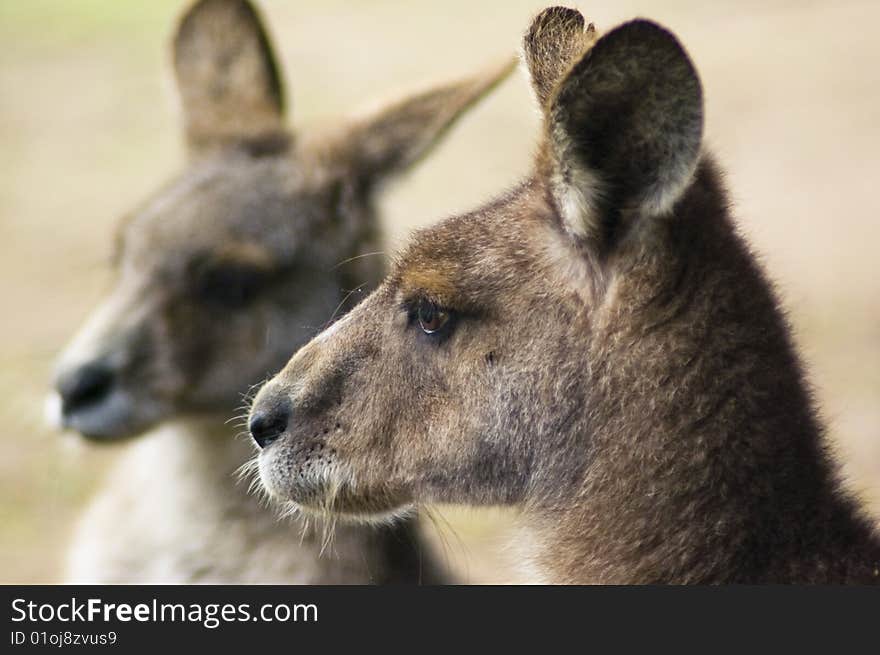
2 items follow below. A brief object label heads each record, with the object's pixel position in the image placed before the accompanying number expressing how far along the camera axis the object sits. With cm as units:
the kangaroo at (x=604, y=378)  670
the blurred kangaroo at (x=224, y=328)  1073
